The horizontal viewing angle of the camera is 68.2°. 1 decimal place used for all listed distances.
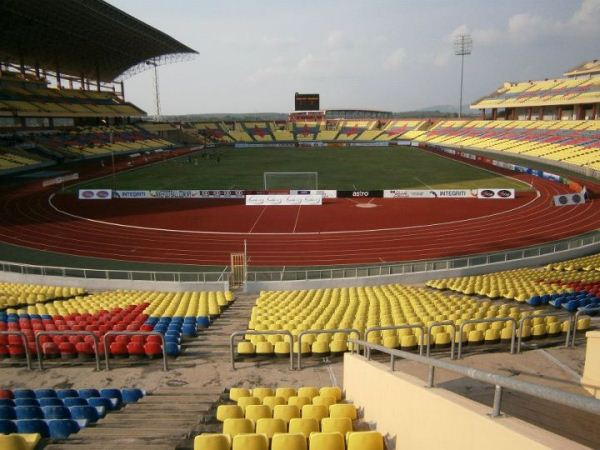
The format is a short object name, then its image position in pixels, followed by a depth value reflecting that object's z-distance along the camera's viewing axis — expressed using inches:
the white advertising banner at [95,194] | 1908.2
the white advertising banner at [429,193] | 1876.2
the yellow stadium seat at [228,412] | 271.0
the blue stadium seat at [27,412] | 278.8
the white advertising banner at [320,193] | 1841.3
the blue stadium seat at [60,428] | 260.7
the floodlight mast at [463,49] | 5595.5
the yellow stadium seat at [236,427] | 240.1
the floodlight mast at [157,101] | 5664.4
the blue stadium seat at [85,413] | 288.8
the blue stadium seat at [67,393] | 339.6
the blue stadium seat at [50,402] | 309.2
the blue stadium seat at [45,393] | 337.4
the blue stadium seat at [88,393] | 340.5
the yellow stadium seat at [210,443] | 211.3
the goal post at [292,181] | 2207.7
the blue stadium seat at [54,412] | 283.4
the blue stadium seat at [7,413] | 276.7
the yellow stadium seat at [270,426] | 241.0
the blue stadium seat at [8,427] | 254.5
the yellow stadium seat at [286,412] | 266.4
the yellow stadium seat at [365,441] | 204.2
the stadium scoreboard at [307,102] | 5236.2
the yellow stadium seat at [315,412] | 265.1
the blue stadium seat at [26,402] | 304.7
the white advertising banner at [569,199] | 1662.2
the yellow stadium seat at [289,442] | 208.5
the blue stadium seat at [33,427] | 253.4
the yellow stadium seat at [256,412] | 269.1
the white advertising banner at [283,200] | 1786.4
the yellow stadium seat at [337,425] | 237.3
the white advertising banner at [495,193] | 1842.3
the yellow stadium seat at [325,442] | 210.5
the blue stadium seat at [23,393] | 331.0
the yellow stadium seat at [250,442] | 208.4
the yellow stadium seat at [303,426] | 242.4
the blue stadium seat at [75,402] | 312.5
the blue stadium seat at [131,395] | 340.5
